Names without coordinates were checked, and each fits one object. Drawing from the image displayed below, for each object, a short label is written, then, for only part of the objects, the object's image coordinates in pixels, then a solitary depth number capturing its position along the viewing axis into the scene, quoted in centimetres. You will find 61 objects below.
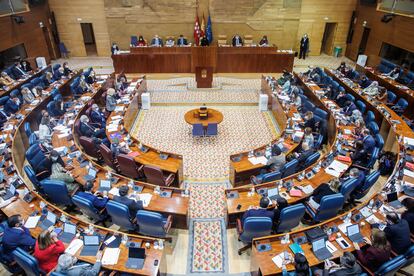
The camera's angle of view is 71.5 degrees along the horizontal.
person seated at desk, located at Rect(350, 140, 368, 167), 864
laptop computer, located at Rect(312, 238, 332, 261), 559
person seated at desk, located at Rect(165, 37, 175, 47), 2103
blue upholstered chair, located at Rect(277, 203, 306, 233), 631
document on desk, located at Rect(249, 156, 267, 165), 870
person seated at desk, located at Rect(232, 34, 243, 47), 2108
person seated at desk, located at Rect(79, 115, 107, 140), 1038
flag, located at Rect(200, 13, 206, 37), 2052
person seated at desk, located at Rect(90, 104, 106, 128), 1132
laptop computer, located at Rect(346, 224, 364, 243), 595
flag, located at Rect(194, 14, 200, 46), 2027
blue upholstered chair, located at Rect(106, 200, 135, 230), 641
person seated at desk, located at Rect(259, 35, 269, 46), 2114
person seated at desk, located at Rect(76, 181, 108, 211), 694
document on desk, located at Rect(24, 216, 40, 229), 629
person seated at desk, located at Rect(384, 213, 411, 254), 555
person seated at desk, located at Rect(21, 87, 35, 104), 1223
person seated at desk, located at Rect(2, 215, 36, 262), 554
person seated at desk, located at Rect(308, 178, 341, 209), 693
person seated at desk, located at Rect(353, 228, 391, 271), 516
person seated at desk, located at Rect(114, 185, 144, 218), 666
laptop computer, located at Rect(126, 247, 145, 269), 543
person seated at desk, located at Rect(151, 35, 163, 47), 2088
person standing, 2173
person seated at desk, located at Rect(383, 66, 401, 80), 1467
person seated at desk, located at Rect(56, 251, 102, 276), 498
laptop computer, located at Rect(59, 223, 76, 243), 600
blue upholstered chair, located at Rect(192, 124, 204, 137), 1141
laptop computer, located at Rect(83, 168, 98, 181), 790
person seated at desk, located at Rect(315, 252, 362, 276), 494
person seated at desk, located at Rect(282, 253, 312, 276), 494
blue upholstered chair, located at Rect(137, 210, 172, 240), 620
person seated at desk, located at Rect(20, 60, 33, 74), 1636
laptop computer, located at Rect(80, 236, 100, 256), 569
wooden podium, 1652
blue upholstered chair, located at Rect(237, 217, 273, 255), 601
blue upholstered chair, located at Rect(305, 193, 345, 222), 663
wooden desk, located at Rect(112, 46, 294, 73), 1838
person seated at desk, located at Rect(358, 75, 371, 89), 1408
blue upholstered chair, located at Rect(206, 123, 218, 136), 1148
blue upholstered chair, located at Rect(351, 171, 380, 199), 747
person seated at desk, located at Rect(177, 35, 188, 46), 2108
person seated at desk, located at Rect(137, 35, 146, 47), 2072
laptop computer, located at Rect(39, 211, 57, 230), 631
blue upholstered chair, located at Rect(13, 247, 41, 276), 512
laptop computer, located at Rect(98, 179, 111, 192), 749
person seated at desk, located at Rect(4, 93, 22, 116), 1174
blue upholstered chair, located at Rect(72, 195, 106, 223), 668
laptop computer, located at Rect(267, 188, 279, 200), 725
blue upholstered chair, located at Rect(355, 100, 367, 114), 1171
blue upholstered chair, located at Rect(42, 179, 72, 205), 724
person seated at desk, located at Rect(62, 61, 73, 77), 1565
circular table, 1162
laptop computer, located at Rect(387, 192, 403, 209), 685
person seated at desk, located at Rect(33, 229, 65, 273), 528
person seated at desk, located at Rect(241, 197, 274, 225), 632
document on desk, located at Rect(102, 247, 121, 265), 549
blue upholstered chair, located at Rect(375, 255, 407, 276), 512
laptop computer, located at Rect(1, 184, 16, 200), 701
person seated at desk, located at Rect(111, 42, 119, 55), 1884
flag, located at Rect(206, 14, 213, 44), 2095
